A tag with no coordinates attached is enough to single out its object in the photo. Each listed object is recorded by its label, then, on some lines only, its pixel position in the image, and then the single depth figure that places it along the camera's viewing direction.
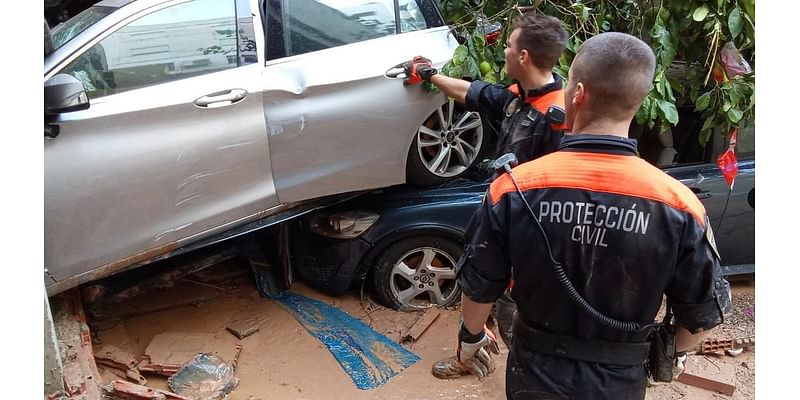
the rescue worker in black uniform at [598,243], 1.68
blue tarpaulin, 3.65
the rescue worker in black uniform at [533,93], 2.81
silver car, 3.04
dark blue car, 4.04
